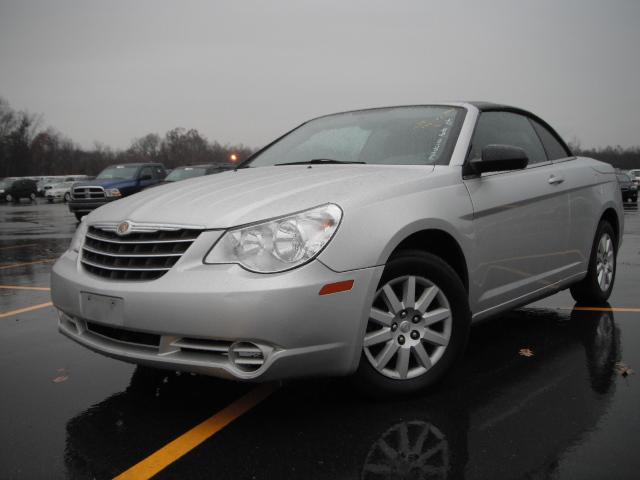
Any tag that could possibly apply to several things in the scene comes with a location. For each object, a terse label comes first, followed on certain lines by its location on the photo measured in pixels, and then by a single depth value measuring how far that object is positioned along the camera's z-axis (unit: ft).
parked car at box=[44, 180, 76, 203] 142.41
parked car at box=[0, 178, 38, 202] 146.20
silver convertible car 8.67
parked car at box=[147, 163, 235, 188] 59.98
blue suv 61.32
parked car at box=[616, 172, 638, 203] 97.77
